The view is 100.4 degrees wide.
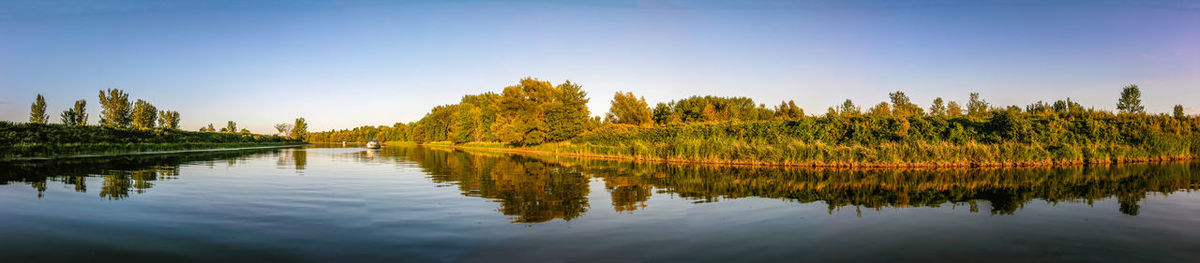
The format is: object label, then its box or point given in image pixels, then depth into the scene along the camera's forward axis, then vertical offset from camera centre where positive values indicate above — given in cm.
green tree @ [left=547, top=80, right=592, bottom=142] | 4853 +260
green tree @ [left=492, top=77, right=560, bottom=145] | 5016 +315
